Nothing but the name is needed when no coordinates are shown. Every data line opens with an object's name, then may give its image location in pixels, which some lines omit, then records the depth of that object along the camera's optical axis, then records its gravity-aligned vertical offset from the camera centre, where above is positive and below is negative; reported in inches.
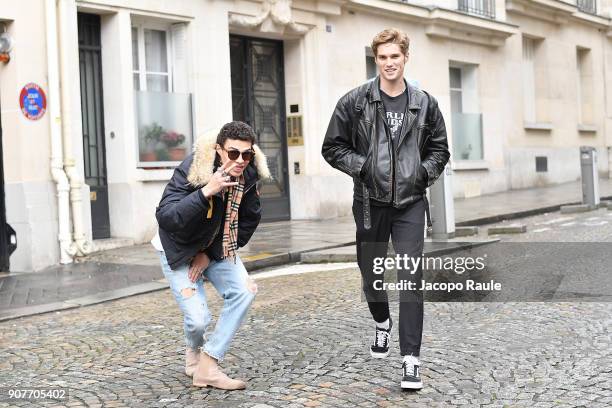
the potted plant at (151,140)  525.0 +38.7
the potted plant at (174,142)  537.3 +37.6
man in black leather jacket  186.5 +7.8
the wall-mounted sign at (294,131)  650.2 +49.8
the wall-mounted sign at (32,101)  440.8 +55.4
